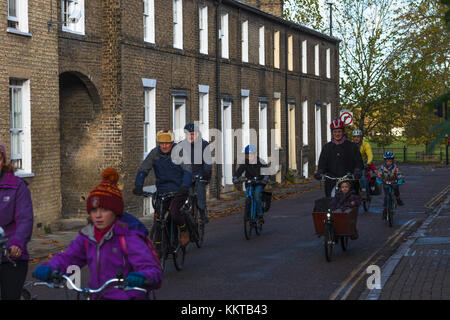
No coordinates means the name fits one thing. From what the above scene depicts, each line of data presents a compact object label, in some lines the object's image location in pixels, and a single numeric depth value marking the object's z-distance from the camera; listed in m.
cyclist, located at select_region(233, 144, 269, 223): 15.45
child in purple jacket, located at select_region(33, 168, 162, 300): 4.91
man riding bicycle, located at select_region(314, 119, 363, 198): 13.42
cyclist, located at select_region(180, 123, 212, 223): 13.43
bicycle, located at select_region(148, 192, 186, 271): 10.82
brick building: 16.88
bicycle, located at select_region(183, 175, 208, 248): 14.09
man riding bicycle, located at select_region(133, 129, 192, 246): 11.11
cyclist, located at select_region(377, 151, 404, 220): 17.25
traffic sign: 29.46
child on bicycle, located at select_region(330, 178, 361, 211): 12.33
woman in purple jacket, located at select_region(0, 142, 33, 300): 6.29
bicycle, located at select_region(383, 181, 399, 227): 17.05
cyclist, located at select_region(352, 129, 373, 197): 20.30
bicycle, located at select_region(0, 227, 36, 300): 6.14
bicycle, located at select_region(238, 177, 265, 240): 15.07
